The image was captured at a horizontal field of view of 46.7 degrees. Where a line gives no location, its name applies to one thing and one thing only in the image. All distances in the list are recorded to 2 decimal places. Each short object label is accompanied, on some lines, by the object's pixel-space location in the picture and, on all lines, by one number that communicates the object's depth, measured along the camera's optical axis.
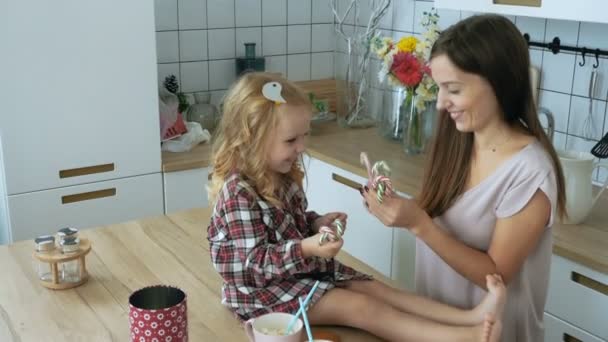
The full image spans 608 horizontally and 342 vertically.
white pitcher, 2.00
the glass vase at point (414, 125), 2.65
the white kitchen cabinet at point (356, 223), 2.50
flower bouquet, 2.54
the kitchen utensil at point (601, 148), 2.20
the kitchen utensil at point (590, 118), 2.31
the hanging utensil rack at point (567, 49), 2.28
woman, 1.40
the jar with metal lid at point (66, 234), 1.57
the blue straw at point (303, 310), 1.11
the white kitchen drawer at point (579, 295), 1.87
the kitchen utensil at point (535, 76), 2.50
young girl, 1.36
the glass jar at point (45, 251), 1.55
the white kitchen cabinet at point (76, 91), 2.44
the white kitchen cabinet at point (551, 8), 1.92
